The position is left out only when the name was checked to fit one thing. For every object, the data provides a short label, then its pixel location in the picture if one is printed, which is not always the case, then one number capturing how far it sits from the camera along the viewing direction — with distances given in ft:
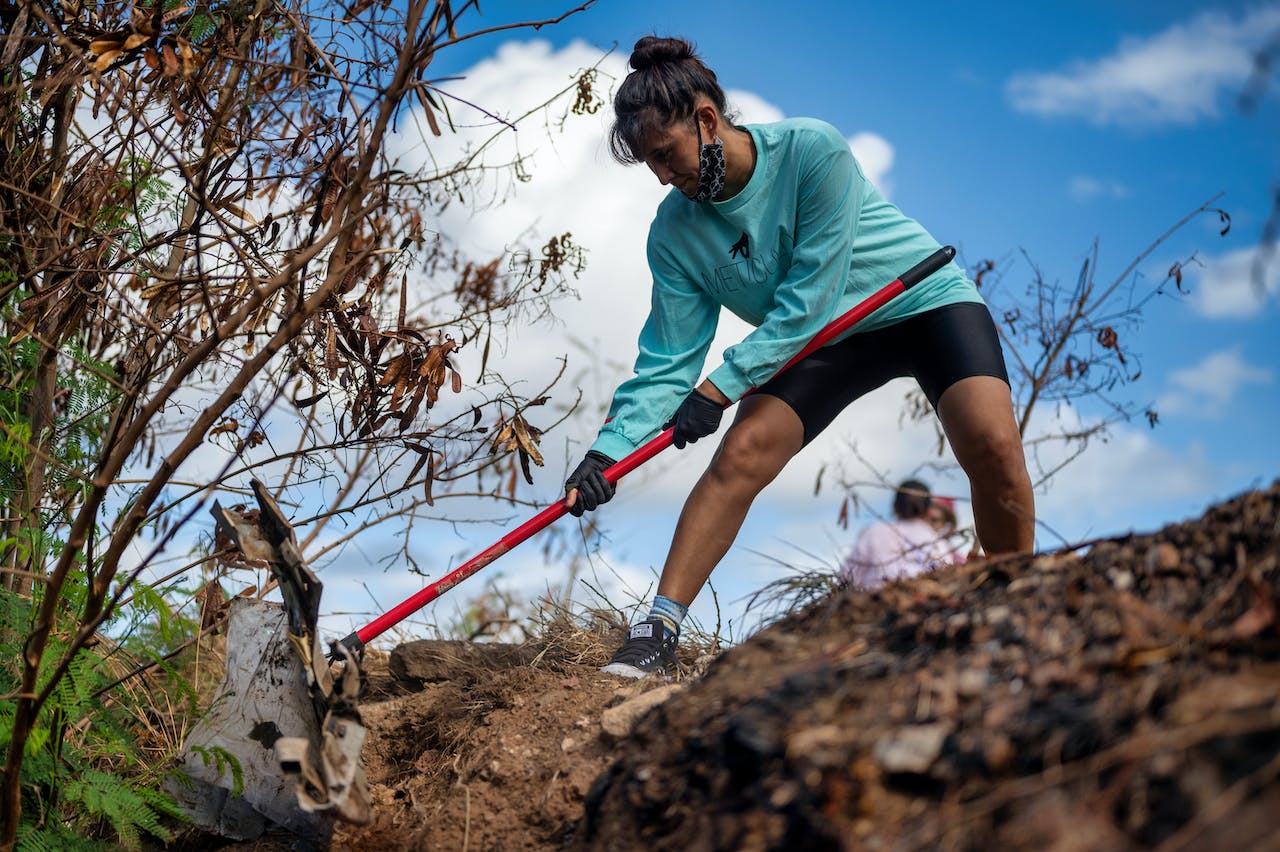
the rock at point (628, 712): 8.77
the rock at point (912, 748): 4.68
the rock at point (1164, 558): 6.12
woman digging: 10.77
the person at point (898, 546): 13.21
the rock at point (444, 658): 12.03
